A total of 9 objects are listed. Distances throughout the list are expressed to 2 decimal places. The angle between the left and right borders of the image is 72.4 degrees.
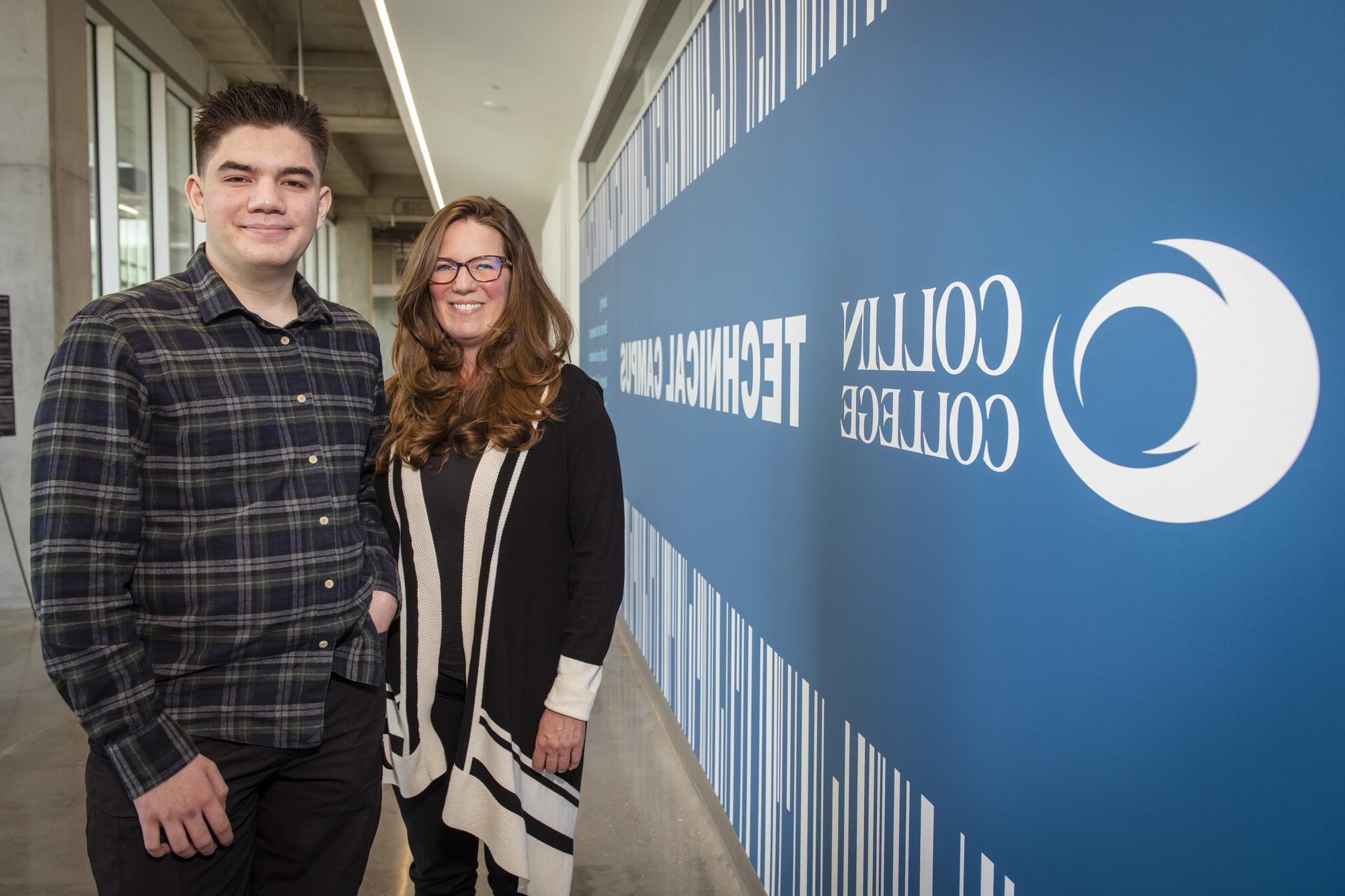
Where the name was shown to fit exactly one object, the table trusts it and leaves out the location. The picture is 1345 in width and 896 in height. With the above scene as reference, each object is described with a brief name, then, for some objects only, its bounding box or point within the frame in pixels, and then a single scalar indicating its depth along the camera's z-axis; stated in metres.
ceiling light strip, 6.30
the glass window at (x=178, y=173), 10.13
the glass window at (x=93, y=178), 8.15
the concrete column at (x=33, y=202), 5.65
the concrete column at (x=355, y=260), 22.20
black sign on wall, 5.69
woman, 1.58
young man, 1.14
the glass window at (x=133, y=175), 8.79
